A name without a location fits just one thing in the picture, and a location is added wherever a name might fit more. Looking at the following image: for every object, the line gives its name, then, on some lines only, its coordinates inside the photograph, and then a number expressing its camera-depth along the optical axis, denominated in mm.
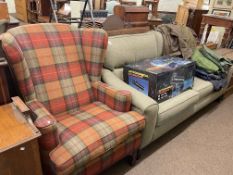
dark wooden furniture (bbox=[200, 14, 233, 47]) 3623
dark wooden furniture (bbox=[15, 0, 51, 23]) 4578
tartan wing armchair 1182
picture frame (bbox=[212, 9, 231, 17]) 4453
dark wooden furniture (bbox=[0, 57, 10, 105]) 1241
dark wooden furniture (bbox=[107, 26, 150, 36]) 2186
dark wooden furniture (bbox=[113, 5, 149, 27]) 3047
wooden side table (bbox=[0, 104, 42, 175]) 920
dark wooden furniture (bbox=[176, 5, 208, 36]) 3949
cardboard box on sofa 1762
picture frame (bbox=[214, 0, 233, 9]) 4391
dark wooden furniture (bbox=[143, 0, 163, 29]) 4117
